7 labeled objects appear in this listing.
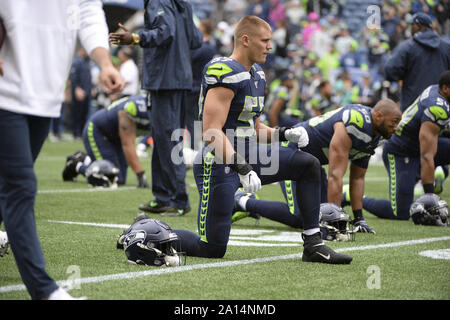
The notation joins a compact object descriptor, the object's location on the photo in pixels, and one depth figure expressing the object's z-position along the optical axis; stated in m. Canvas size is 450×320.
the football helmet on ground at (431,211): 12.87
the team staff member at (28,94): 5.93
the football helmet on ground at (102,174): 18.04
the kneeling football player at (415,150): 13.54
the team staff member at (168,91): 13.62
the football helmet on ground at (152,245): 8.44
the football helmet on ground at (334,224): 10.80
